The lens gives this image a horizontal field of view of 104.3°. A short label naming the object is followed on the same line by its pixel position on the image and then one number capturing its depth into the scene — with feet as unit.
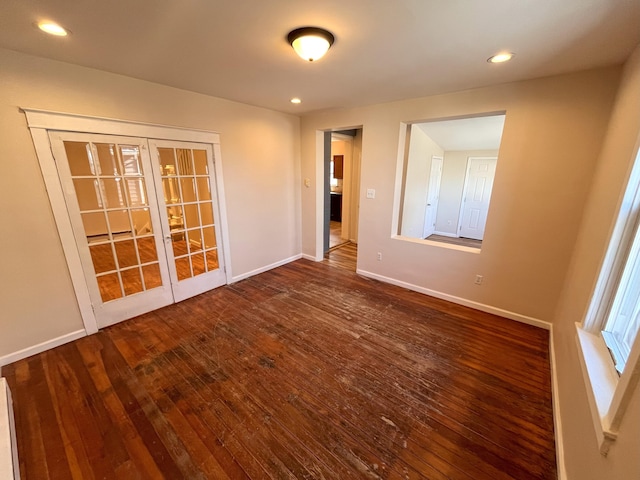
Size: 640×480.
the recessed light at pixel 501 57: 6.26
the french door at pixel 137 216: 7.78
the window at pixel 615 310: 4.09
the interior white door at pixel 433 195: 19.49
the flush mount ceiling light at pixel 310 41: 5.31
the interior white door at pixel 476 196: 19.39
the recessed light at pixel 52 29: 5.15
